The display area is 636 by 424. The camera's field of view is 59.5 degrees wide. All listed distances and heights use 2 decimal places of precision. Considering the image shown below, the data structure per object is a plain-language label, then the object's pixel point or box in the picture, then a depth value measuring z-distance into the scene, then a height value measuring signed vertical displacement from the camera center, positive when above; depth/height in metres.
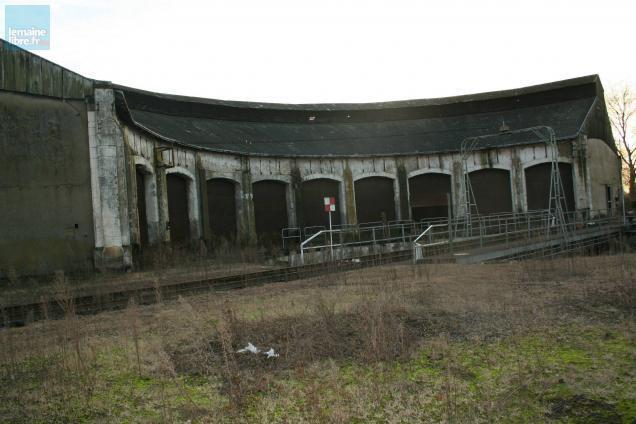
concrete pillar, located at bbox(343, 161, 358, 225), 27.17 +1.26
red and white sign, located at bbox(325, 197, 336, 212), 18.62 +0.62
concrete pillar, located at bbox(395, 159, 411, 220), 27.94 +1.20
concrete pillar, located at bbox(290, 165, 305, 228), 25.70 +1.59
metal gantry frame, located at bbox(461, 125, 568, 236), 18.94 +1.84
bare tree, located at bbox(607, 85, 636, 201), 49.06 +5.43
